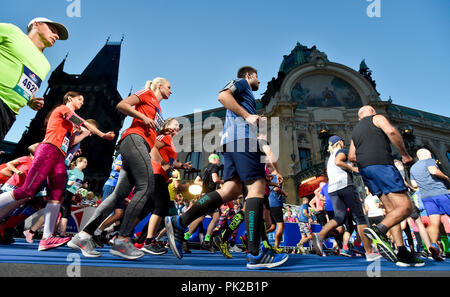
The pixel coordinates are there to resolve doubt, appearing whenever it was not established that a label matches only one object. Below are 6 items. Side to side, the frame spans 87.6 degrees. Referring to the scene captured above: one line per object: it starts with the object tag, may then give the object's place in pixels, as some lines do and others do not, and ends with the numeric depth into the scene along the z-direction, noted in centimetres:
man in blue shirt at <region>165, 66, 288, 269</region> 215
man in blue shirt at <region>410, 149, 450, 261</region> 402
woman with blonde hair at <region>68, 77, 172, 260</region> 227
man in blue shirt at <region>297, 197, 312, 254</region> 692
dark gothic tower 4144
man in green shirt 203
